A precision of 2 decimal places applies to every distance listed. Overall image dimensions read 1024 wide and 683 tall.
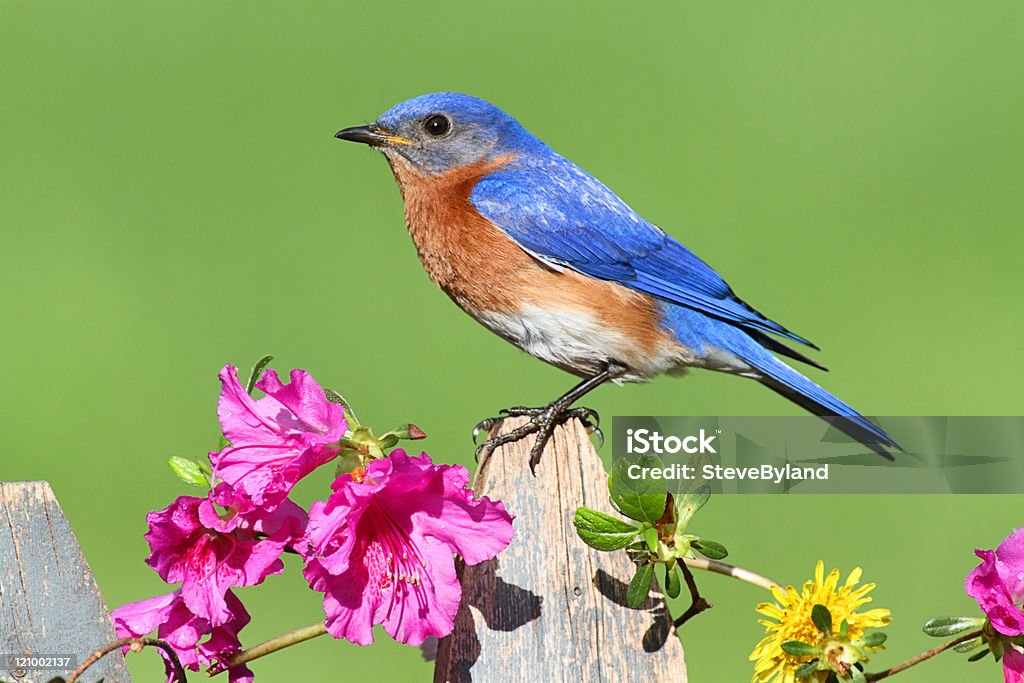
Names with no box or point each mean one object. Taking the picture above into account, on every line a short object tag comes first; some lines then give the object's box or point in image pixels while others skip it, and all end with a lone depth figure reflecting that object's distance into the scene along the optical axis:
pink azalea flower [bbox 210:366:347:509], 4.08
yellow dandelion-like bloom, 4.21
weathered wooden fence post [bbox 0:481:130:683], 4.52
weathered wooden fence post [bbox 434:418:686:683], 4.69
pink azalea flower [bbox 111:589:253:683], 4.30
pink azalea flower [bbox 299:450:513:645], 4.09
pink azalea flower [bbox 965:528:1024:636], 4.02
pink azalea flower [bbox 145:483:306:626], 4.07
